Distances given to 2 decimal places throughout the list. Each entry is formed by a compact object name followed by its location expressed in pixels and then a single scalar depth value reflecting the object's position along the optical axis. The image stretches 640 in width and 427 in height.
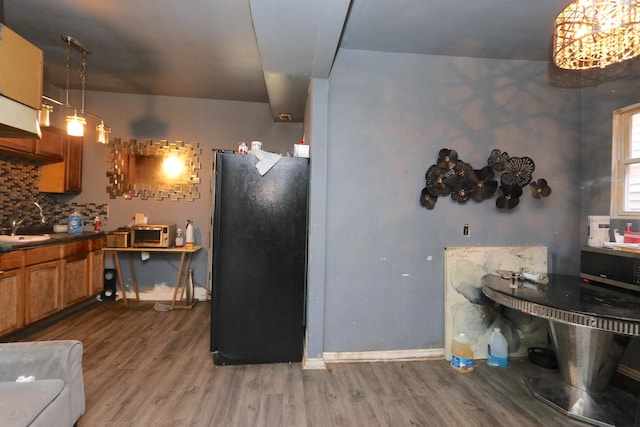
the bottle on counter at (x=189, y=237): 3.83
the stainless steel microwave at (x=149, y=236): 3.62
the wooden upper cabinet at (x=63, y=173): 3.59
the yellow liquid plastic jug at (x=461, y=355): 2.38
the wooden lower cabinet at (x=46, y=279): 2.55
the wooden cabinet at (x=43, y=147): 2.97
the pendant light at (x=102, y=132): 2.75
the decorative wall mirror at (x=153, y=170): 3.97
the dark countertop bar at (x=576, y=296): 1.59
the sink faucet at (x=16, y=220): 3.11
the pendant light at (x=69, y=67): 2.61
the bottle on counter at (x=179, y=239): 3.81
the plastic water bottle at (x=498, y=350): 2.50
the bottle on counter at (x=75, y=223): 3.59
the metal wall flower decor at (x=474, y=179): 2.59
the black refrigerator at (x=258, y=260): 2.39
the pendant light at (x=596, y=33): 1.40
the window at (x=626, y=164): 2.38
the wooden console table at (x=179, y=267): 3.60
